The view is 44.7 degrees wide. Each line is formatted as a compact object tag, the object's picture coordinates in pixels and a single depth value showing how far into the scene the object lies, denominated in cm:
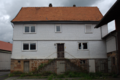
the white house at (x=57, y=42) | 2034
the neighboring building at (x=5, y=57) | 2864
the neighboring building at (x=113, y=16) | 748
